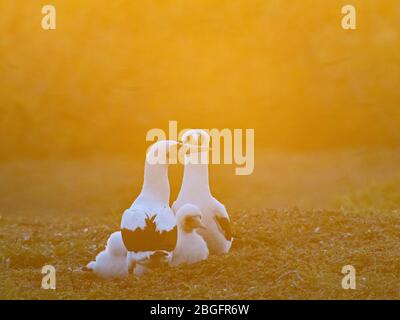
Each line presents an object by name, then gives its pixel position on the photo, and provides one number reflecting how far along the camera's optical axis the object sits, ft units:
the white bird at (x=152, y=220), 31.32
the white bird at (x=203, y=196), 33.99
